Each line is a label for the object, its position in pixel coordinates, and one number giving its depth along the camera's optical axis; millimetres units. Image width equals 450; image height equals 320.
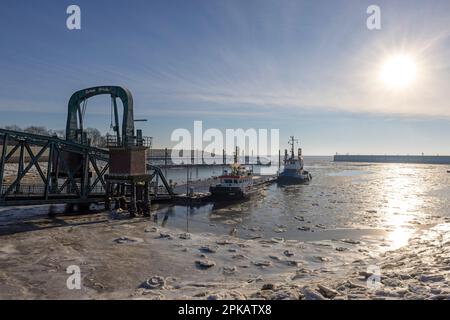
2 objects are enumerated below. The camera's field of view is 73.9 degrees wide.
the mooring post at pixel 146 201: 28781
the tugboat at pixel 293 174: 78000
